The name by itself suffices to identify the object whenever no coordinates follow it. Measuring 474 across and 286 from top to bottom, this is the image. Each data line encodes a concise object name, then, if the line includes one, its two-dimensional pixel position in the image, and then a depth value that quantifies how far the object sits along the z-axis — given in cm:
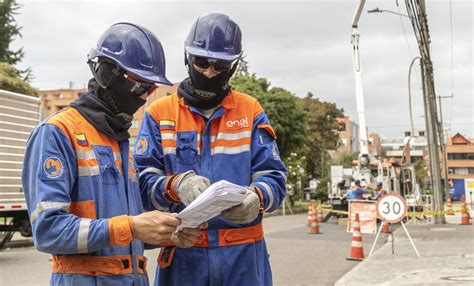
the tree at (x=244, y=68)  4182
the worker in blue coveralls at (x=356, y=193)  2258
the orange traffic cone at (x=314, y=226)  1870
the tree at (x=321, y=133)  5638
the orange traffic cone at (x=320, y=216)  2512
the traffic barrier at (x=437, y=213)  1941
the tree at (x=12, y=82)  2758
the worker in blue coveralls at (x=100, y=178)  231
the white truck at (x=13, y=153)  1298
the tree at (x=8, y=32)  3891
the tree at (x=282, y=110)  3488
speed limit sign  1152
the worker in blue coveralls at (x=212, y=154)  309
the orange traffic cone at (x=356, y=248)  1198
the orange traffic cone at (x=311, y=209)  1980
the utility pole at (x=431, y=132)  2142
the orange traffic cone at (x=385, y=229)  1868
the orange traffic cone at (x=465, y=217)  2221
